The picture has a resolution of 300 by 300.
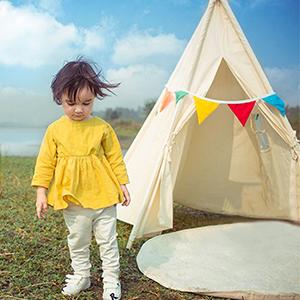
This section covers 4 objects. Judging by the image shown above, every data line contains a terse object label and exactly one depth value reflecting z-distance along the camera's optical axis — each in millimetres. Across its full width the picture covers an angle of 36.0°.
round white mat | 2203
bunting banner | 2891
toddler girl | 1889
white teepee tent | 2906
